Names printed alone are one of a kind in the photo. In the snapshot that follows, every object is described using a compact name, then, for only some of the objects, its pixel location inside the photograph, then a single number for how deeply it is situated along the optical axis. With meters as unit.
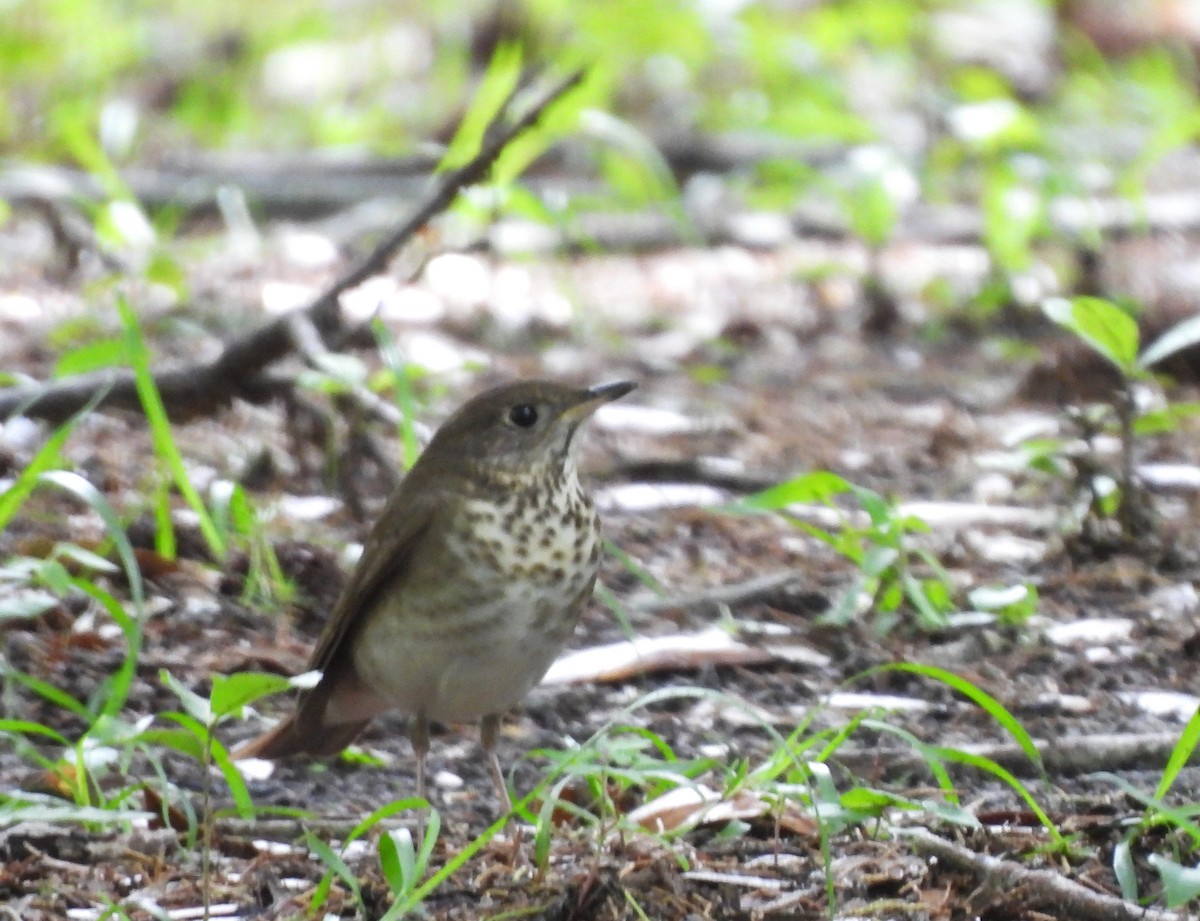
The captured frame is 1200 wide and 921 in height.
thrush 6.87
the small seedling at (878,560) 8.23
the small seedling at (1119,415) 8.62
